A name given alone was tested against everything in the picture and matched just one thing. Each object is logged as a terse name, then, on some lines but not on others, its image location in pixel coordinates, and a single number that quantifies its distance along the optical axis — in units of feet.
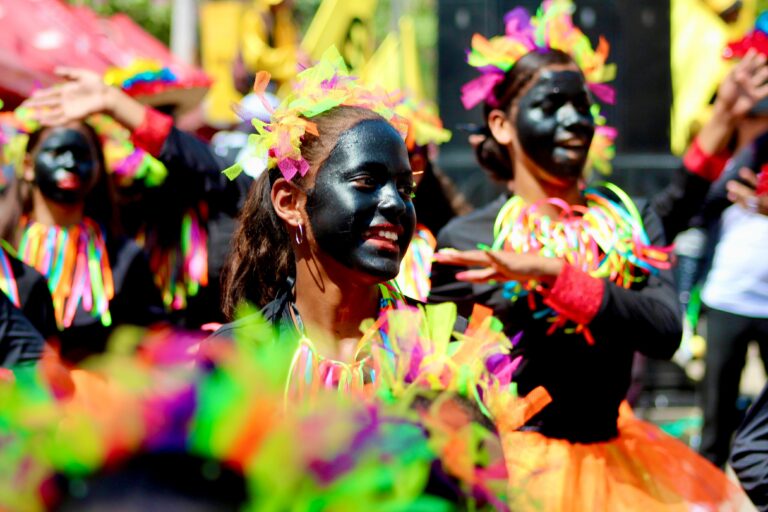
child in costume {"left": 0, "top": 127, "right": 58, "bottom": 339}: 13.11
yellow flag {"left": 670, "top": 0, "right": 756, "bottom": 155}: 30.12
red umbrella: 19.63
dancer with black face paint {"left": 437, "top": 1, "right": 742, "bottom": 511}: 10.40
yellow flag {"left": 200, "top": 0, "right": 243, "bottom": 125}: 46.96
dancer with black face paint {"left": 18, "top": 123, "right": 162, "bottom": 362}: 15.78
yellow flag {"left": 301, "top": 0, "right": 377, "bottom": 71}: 25.17
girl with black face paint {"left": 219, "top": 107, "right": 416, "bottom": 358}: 8.03
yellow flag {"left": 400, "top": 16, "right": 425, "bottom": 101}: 37.24
